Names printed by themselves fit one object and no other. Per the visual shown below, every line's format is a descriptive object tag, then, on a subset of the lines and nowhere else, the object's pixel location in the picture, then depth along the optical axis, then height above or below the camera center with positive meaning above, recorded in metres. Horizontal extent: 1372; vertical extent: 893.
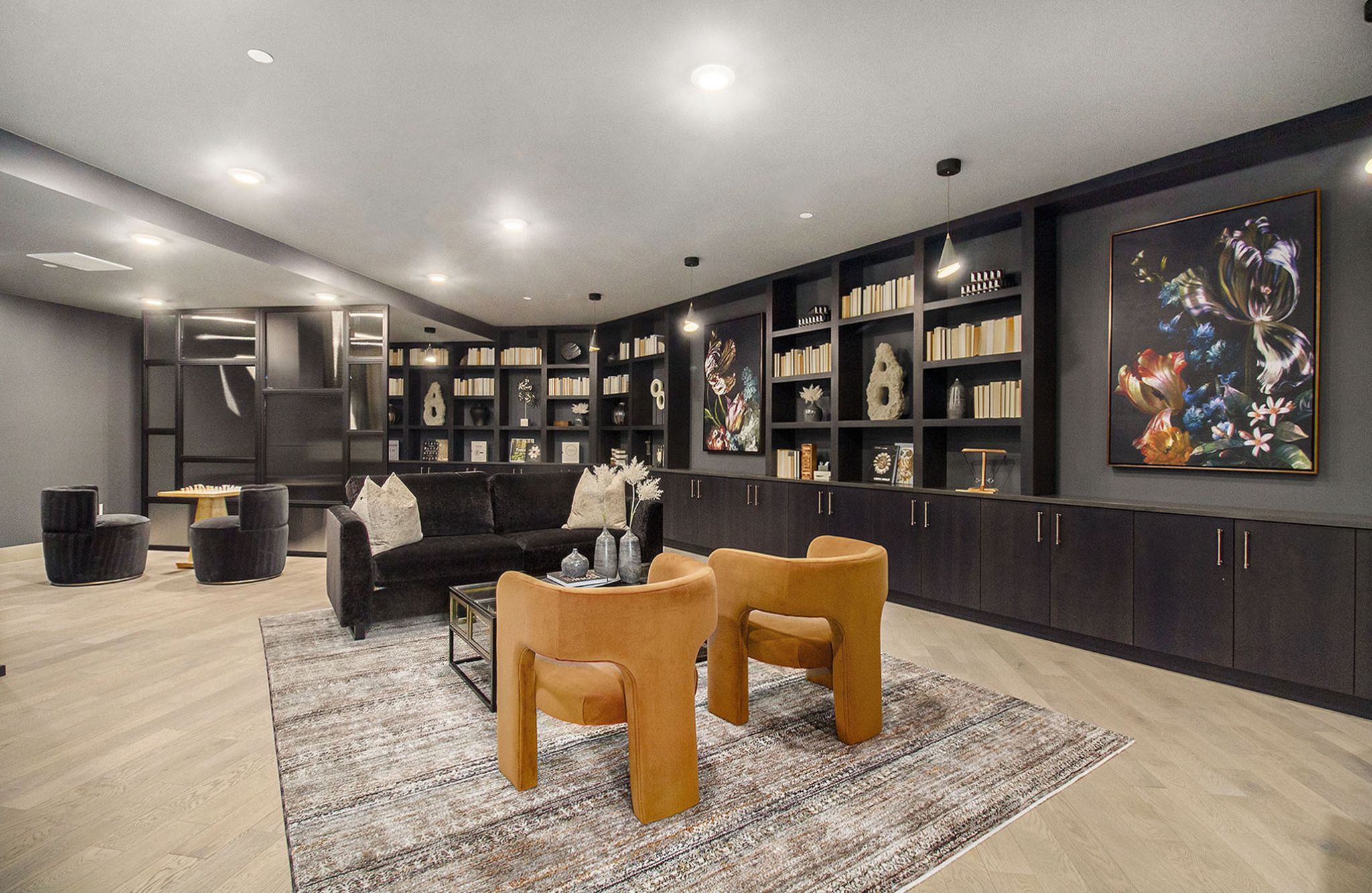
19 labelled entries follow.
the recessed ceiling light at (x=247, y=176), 3.71 +1.62
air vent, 4.86 +1.47
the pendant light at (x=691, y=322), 5.58 +1.15
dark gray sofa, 3.91 -0.70
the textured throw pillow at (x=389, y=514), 4.27 -0.47
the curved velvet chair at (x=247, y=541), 5.20 -0.80
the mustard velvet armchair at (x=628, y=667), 1.93 -0.72
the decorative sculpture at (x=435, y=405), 8.72 +0.57
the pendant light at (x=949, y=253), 3.53 +1.11
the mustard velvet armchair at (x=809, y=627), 2.40 -0.74
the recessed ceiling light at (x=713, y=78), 2.67 +1.60
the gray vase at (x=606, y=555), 3.44 -0.60
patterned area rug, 1.77 -1.19
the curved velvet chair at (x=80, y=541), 5.10 -0.78
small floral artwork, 6.48 +0.63
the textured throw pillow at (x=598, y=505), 5.11 -0.49
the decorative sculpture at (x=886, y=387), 4.96 +0.47
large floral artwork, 3.23 +0.59
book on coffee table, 3.34 -0.73
